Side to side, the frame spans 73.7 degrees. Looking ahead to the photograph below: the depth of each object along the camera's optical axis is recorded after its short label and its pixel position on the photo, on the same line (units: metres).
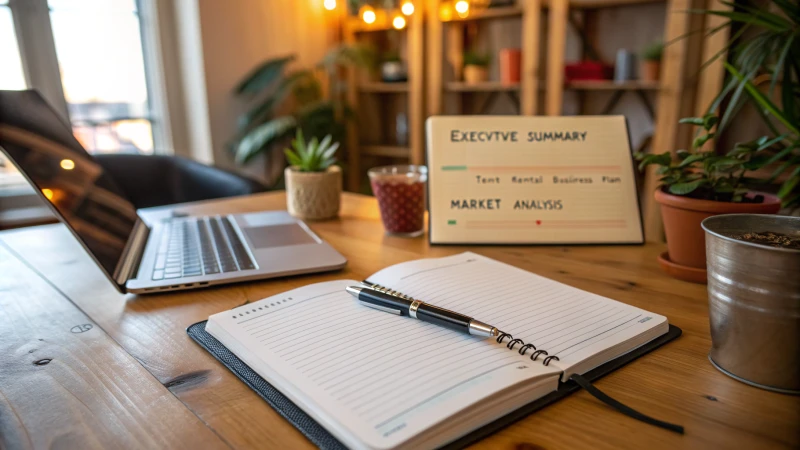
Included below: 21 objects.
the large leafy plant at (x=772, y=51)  1.17
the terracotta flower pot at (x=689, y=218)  0.70
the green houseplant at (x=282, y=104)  2.87
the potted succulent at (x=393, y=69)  3.24
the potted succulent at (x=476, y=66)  2.90
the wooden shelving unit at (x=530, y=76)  2.23
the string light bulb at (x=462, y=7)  2.75
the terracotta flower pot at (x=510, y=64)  2.70
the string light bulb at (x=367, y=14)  3.13
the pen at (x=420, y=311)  0.52
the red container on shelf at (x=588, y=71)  2.56
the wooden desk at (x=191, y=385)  0.41
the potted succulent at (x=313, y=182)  1.11
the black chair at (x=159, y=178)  1.88
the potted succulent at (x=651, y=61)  2.32
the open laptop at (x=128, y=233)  0.70
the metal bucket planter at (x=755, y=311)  0.42
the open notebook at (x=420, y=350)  0.40
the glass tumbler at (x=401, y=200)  0.95
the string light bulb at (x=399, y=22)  3.06
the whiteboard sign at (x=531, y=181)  0.92
